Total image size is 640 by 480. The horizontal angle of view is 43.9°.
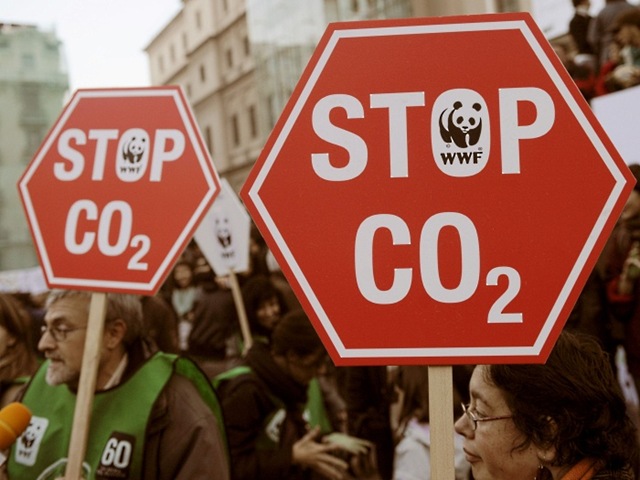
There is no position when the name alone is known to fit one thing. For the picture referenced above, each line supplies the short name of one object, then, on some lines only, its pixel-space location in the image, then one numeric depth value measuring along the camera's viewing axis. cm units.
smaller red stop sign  199
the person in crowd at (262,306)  459
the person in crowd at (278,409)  308
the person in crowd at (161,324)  411
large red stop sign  135
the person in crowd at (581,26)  659
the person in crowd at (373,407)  394
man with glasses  210
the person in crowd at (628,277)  399
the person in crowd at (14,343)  288
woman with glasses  158
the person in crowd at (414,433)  313
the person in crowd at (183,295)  639
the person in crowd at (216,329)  571
